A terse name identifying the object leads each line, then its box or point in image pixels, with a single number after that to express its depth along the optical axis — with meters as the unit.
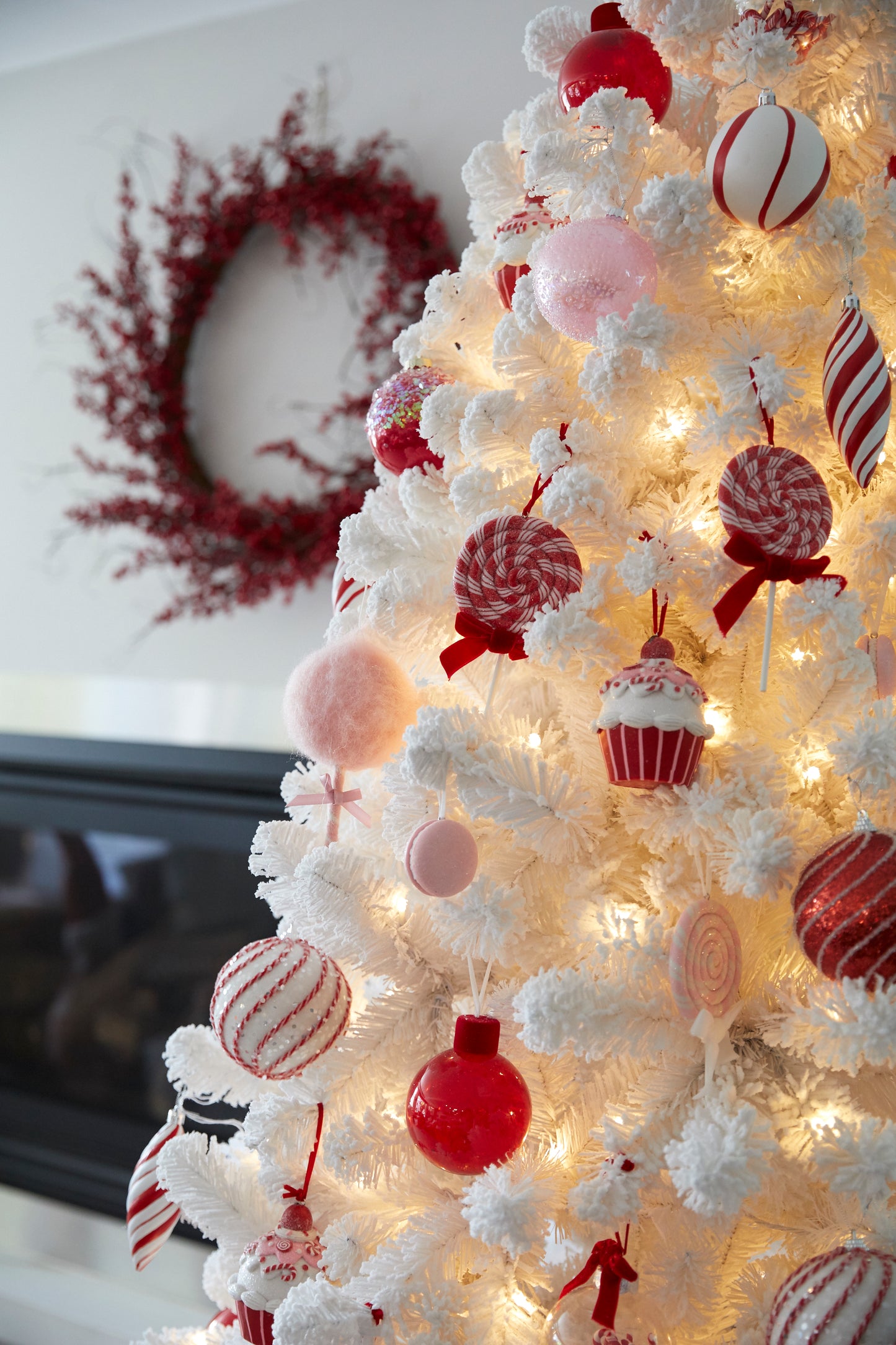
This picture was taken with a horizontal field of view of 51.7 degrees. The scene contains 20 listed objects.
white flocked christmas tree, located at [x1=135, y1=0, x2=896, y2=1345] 0.54
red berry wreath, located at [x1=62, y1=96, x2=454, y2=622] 1.40
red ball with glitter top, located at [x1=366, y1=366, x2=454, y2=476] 0.73
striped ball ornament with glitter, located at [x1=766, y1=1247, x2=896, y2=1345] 0.47
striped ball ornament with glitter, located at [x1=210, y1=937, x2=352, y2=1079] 0.64
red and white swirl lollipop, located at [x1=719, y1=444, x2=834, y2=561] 0.54
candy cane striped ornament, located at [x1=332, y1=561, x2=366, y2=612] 0.76
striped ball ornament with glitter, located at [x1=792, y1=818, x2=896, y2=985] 0.50
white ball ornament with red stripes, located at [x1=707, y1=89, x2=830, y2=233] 0.56
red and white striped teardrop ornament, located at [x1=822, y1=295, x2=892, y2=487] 0.55
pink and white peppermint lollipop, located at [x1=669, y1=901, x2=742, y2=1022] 0.54
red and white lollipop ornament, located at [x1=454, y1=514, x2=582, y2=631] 0.59
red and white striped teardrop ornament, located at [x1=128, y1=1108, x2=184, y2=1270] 0.78
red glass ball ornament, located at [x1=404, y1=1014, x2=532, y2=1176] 0.57
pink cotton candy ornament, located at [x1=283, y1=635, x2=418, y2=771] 0.67
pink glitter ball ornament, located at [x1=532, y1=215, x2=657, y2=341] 0.59
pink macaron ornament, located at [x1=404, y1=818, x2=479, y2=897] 0.58
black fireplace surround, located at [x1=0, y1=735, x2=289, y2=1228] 1.55
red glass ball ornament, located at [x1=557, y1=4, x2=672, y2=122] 0.64
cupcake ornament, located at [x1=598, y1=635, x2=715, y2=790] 0.53
